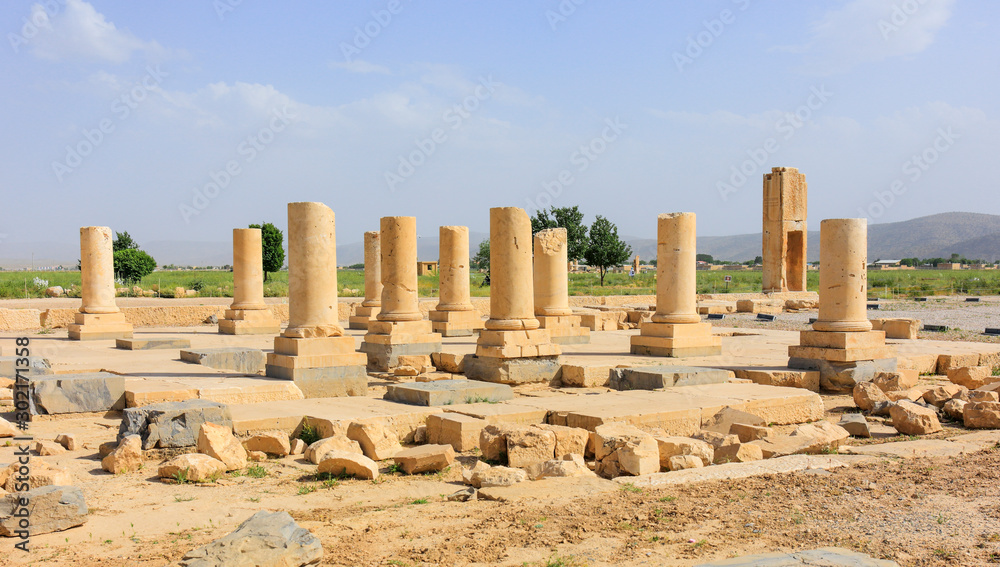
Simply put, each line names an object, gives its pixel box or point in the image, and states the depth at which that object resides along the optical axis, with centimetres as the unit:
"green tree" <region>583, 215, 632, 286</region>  5084
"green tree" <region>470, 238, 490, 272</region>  5847
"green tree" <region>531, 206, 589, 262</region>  4941
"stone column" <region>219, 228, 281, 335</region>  1864
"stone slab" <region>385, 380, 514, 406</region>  893
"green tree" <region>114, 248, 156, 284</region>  4222
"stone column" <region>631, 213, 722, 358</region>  1390
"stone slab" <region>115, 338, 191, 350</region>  1468
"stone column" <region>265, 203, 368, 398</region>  1054
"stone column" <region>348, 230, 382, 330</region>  1959
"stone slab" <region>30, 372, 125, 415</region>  896
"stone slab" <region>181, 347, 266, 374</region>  1221
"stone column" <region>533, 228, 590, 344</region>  1619
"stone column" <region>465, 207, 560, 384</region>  1216
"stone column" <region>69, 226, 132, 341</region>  1669
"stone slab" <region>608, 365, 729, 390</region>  1032
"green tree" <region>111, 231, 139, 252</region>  4981
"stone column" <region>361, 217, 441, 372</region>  1419
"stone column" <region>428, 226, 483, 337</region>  1769
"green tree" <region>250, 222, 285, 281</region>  4918
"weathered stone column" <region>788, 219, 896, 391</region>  1190
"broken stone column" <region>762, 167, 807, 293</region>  3241
